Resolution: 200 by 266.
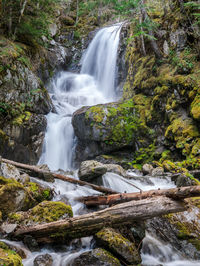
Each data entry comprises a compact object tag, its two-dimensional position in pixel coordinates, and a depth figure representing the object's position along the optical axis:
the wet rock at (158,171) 7.69
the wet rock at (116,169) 7.55
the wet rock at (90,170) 5.78
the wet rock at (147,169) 8.26
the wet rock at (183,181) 5.67
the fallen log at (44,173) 5.33
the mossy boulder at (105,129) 9.91
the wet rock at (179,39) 9.91
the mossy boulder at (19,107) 8.09
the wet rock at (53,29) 18.28
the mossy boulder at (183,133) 7.85
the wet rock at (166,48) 10.83
